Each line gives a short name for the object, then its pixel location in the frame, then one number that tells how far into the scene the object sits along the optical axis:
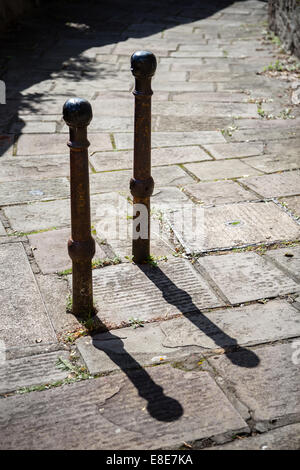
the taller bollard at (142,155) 2.57
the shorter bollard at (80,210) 2.18
